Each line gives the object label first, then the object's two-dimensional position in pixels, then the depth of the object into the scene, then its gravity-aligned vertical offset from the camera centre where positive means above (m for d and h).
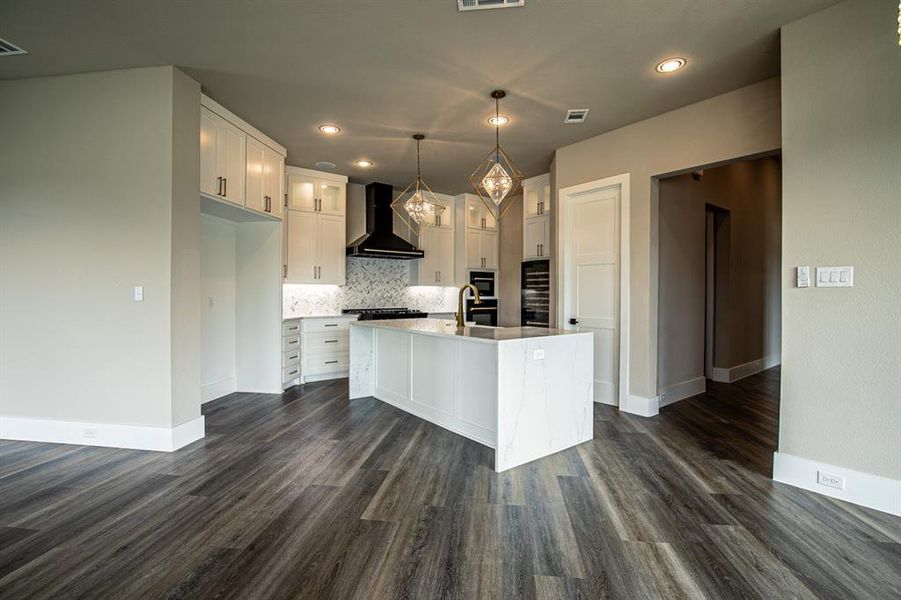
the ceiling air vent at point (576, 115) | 3.66 +1.70
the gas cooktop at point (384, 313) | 5.64 -0.24
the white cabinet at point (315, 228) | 5.34 +0.95
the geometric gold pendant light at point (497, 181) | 3.32 +0.96
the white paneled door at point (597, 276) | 4.20 +0.24
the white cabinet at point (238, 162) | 3.53 +1.32
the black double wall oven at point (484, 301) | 6.70 -0.06
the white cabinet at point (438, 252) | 6.54 +0.75
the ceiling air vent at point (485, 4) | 2.30 +1.68
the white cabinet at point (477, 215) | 6.79 +1.42
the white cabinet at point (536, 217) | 5.54 +1.13
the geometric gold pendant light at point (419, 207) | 4.17 +0.94
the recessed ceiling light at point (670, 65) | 2.89 +1.70
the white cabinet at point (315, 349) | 5.04 -0.69
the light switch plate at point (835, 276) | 2.29 +0.13
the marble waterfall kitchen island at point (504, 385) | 2.71 -0.68
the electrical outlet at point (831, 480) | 2.31 -1.06
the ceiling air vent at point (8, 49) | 2.74 +1.71
